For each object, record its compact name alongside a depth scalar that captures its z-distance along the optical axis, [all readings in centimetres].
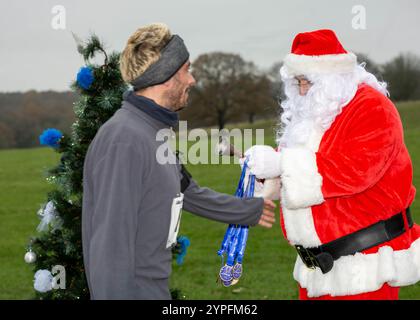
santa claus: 354
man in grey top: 253
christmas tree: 436
